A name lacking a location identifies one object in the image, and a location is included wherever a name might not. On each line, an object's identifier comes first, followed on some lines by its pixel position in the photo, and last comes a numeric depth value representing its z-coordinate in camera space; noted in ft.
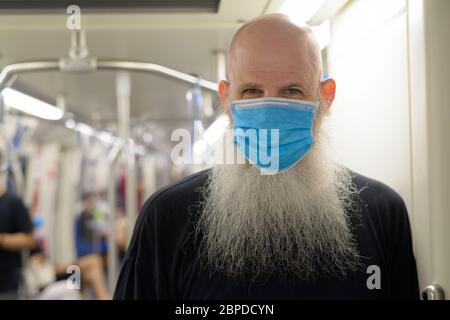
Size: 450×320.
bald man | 2.99
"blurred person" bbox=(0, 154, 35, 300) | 6.25
